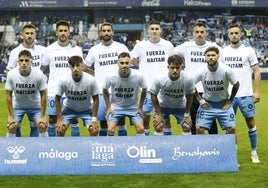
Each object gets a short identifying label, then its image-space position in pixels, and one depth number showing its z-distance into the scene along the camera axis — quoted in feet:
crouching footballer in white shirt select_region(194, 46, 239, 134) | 26.32
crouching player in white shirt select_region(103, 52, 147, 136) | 27.53
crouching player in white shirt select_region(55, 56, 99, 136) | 26.91
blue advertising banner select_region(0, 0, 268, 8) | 140.87
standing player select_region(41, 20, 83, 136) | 30.04
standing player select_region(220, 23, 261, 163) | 27.96
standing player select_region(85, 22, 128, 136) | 29.81
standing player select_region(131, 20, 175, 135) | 30.25
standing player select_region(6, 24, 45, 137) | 29.35
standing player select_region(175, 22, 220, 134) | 28.96
